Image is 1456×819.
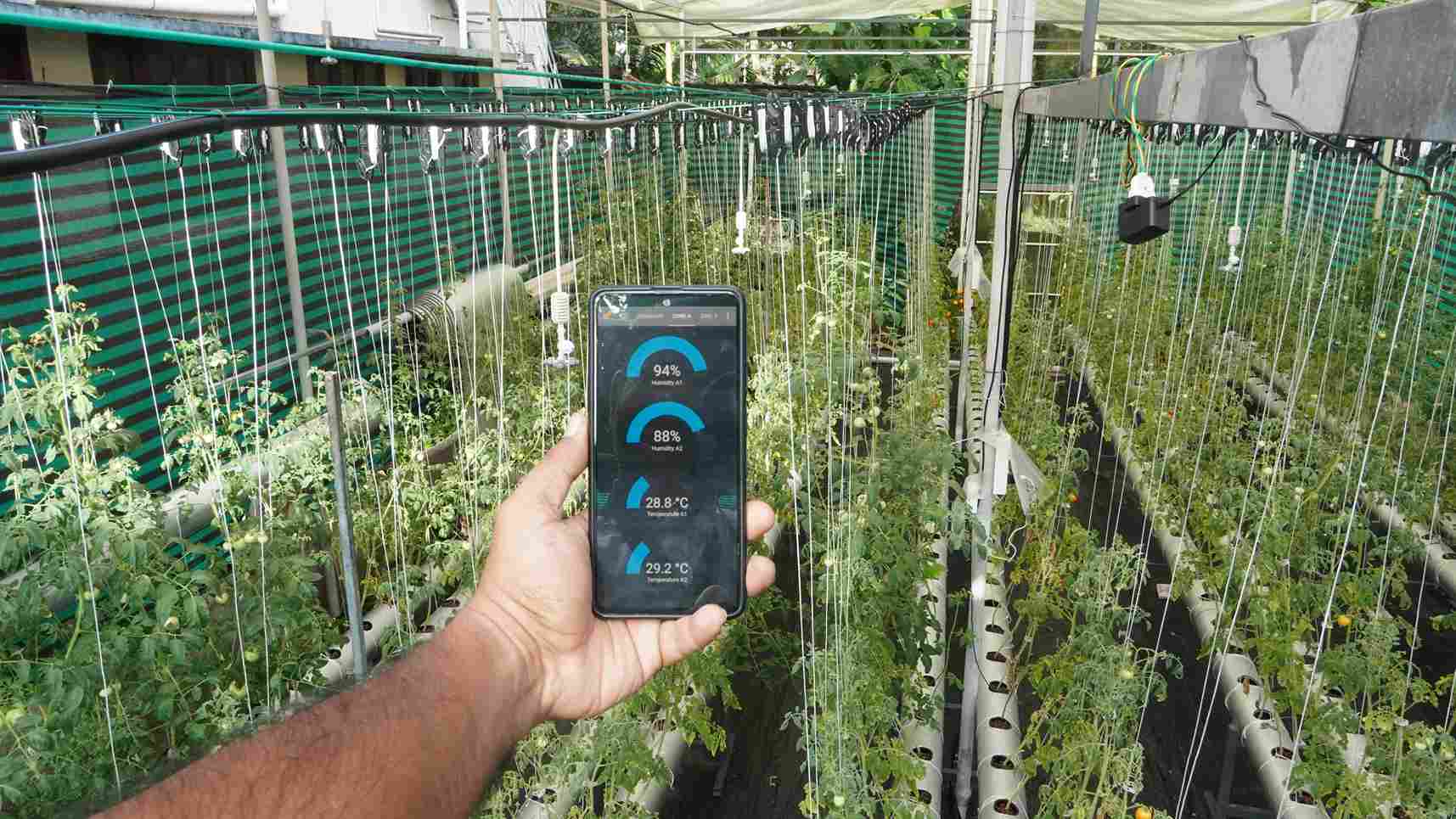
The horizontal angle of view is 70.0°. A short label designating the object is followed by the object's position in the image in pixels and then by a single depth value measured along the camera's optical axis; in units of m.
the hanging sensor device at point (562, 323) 2.17
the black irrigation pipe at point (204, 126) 0.68
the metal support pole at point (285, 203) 3.66
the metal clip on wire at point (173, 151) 1.96
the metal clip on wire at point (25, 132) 1.66
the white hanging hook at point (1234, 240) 3.02
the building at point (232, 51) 4.96
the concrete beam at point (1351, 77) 0.62
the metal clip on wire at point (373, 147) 1.85
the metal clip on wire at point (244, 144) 1.91
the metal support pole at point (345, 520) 1.64
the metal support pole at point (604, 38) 5.95
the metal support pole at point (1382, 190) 4.89
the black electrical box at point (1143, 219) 1.58
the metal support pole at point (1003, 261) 2.96
